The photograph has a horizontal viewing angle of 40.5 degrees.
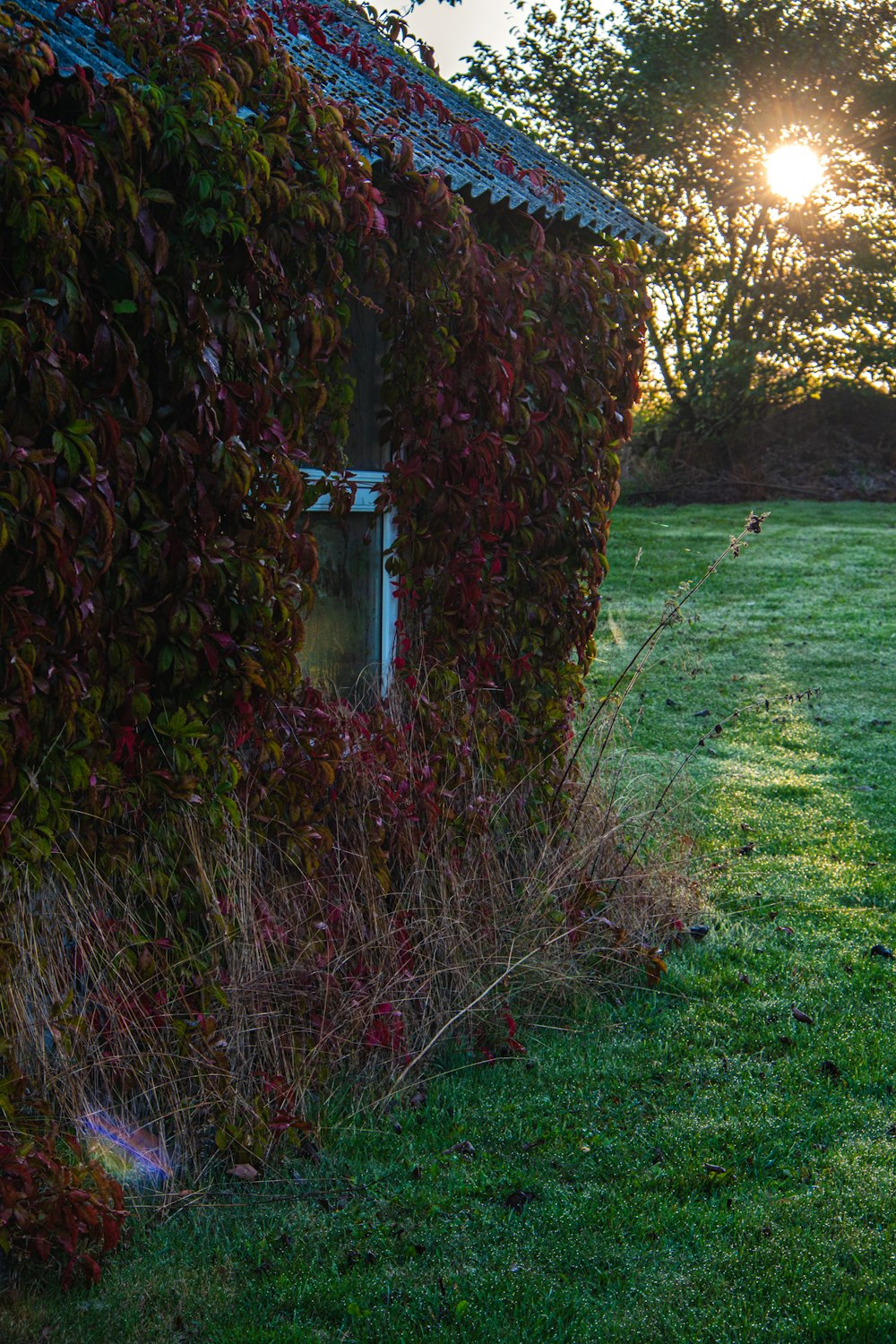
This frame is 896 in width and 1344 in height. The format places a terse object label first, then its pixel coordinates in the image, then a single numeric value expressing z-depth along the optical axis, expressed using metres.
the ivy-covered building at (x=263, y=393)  3.54
